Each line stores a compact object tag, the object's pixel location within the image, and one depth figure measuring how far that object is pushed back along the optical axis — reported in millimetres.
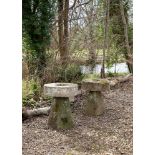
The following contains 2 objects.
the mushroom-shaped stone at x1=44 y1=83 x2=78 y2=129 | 3043
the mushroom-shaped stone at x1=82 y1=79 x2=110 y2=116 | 3521
